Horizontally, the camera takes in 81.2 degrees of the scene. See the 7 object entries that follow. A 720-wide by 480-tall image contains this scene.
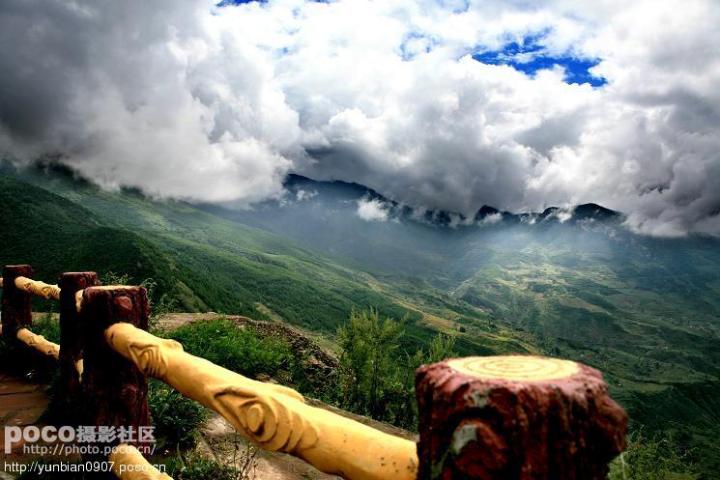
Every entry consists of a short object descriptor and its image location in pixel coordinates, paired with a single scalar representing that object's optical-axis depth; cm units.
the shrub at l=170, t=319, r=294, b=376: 910
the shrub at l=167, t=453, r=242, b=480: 442
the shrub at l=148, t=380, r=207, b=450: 533
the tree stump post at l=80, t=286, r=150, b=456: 326
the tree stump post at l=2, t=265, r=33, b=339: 737
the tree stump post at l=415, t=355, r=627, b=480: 123
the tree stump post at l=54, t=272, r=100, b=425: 501
